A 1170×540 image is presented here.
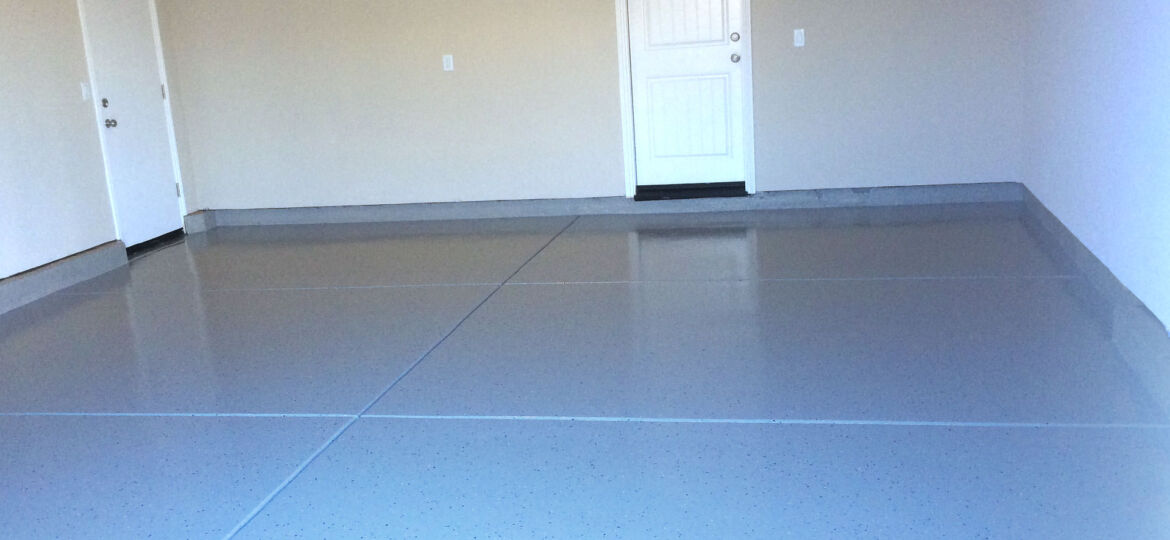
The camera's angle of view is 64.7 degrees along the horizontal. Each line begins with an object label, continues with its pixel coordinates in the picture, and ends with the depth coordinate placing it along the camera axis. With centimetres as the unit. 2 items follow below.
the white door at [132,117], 555
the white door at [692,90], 601
